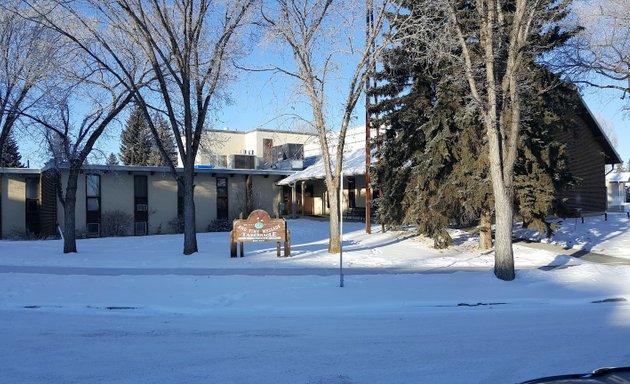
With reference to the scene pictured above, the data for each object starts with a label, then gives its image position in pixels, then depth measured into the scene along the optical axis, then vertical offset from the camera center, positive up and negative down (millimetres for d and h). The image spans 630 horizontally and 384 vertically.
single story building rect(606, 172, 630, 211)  51125 +1056
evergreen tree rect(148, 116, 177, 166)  19703 +4229
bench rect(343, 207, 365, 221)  30469 -494
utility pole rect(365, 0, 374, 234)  17906 +2544
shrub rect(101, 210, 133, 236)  28219 -605
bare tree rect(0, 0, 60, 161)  16625 +5067
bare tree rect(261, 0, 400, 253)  14586 +3751
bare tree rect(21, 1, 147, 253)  16625 +3013
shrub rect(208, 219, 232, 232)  30562 -994
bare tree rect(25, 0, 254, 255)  14680 +4523
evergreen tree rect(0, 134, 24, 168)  44125 +5842
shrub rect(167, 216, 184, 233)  30312 -794
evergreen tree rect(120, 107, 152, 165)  45369 +6463
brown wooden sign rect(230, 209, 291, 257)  14867 -663
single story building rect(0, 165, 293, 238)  28078 +787
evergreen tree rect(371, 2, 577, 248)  15797 +1485
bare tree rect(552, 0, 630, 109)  13430 +3566
